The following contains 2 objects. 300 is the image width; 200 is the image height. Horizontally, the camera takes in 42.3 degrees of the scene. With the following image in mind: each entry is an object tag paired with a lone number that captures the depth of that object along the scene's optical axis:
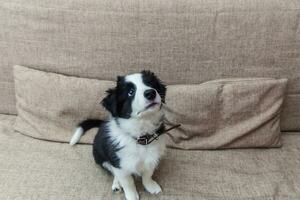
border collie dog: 1.45
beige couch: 1.74
